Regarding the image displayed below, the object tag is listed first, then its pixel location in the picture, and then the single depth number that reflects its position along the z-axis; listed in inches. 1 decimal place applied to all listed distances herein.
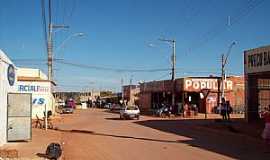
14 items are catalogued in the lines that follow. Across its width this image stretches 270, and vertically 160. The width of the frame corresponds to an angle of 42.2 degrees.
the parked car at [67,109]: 2069.6
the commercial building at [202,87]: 1797.7
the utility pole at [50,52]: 1195.4
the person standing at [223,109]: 940.2
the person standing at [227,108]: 946.7
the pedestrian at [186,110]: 1543.4
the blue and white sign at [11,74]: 581.5
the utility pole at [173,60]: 1536.1
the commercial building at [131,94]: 3029.1
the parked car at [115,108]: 2478.8
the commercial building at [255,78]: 930.7
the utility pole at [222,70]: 1637.3
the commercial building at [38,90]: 1272.3
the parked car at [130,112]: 1370.5
